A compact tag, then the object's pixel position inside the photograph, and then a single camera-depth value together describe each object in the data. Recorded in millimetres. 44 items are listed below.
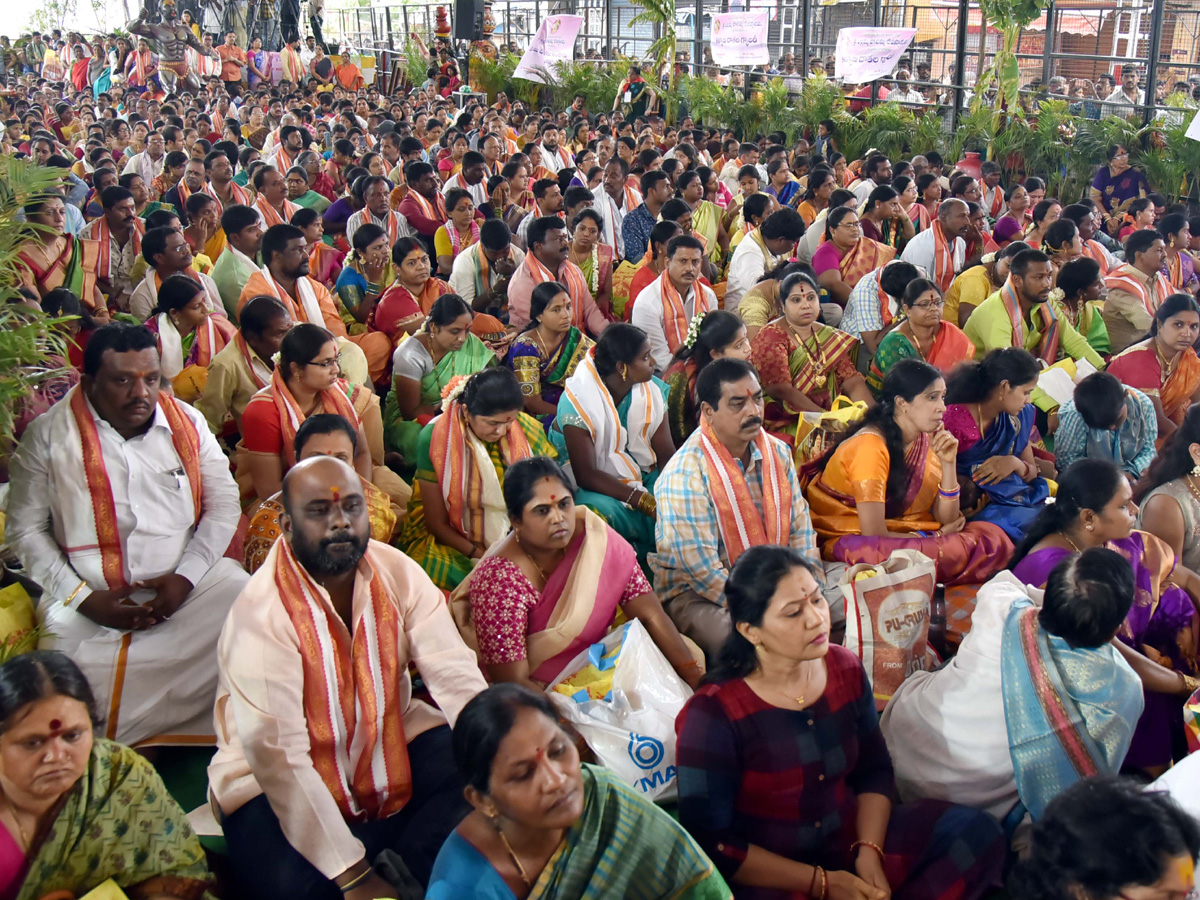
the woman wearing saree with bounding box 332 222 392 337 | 5617
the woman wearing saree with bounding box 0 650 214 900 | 1854
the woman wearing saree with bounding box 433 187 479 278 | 6762
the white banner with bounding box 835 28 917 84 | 10578
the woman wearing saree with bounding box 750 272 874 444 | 4480
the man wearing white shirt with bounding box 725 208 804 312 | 6031
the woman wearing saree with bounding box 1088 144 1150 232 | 8828
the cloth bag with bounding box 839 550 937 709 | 2785
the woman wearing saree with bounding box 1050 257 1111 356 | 5125
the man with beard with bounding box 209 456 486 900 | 2143
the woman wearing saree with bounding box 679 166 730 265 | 7410
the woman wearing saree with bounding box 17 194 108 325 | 4969
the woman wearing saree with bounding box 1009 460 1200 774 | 2869
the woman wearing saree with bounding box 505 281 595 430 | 4602
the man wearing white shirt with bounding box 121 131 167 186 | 9539
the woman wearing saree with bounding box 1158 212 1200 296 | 5887
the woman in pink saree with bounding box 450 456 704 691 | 2742
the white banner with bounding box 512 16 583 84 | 12250
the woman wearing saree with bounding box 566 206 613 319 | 6098
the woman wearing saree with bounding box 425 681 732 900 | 1767
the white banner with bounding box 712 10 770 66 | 11789
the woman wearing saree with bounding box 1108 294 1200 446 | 4426
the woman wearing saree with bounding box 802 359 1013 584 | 3381
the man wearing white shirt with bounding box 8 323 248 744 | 2820
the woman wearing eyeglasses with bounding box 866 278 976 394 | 4527
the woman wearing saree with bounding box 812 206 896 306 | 6031
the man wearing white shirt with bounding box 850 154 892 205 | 8305
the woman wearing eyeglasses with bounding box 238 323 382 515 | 3471
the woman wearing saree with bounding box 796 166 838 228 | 7367
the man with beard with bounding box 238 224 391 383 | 4773
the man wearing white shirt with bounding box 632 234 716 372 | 5184
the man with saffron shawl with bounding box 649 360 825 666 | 3203
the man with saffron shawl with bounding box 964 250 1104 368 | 4926
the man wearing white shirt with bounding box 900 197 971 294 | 6219
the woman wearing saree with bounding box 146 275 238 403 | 4355
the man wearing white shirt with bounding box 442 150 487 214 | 8178
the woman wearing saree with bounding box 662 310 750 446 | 4055
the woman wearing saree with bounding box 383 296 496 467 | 4395
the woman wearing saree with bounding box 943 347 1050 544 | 3783
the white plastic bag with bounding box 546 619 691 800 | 2564
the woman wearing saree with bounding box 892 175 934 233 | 7281
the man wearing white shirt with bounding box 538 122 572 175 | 10195
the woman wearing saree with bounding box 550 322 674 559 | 3846
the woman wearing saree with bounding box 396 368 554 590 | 3375
